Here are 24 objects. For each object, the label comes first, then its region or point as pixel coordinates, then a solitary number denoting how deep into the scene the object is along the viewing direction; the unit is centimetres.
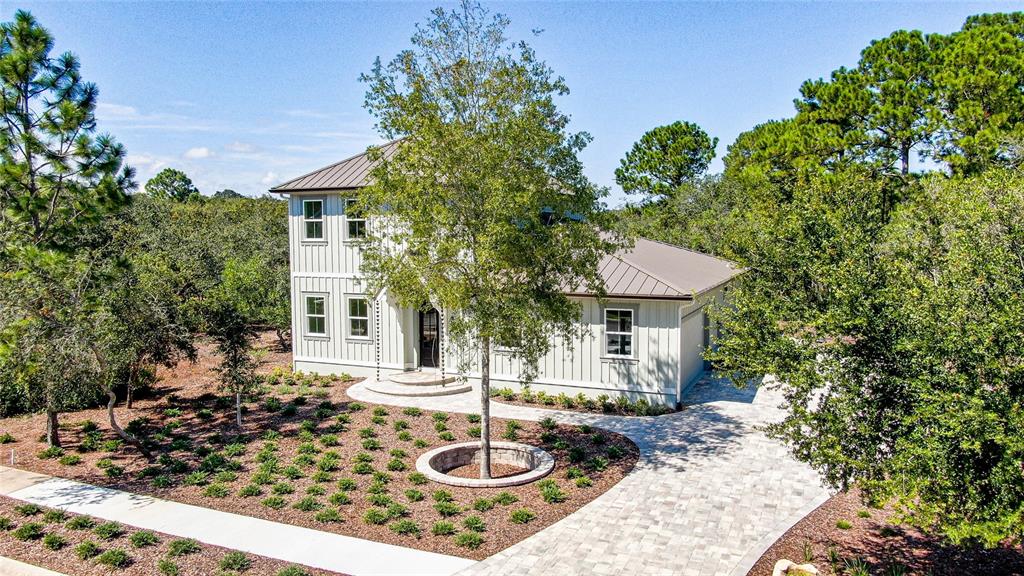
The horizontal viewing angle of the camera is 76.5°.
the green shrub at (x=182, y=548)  881
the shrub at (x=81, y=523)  966
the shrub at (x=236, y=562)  844
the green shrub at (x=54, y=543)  904
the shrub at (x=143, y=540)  908
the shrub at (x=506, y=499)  1059
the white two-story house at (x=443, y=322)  1605
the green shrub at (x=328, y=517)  991
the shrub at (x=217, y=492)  1088
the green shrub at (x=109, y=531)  933
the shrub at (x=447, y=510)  1013
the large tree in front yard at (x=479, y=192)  1065
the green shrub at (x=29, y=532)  934
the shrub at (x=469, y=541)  907
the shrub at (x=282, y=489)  1099
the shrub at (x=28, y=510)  1023
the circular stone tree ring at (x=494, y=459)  1187
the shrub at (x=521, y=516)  986
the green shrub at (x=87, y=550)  876
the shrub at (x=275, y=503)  1041
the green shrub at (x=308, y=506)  1032
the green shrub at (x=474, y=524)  955
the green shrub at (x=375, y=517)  984
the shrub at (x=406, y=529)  948
